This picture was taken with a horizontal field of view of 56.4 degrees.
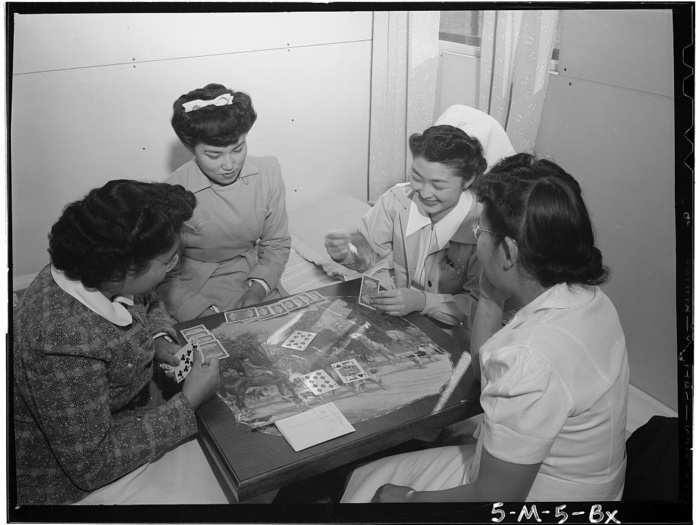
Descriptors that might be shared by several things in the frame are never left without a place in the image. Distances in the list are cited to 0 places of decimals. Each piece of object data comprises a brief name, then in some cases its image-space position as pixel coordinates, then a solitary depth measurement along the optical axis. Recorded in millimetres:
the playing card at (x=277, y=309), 1840
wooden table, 1462
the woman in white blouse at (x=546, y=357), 1354
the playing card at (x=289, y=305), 1850
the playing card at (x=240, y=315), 1825
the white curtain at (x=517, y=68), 1735
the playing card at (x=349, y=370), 1700
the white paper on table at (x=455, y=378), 1624
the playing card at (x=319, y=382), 1685
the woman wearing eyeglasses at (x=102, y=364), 1510
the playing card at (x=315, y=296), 1871
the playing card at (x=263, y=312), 1833
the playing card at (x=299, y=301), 1856
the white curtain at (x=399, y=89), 1763
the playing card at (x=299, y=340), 1766
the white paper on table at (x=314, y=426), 1541
